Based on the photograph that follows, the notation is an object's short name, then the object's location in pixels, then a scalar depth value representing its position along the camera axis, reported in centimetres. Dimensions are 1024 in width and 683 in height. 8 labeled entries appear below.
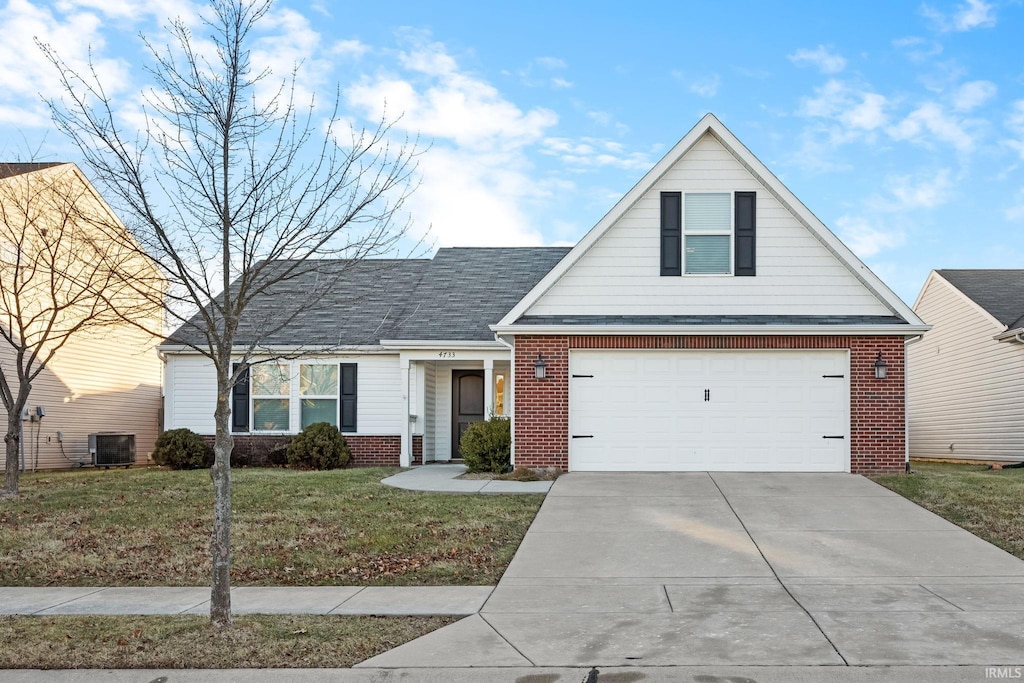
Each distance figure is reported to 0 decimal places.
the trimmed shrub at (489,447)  1661
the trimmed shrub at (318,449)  1939
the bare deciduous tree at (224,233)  768
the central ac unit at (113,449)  2297
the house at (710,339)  1597
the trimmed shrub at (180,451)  1991
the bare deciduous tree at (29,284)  1533
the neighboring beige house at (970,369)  2247
